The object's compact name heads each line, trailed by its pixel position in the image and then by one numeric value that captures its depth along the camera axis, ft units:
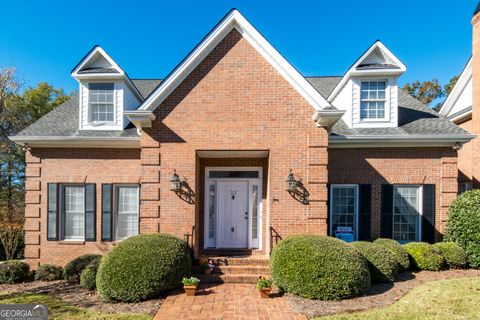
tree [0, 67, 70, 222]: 46.91
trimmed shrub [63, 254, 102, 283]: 26.94
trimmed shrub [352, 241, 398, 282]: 23.71
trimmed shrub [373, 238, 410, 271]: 26.00
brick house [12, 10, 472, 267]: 26.17
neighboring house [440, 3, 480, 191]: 36.91
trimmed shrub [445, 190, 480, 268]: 27.63
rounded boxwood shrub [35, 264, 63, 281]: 28.76
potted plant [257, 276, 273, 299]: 21.31
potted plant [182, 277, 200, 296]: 21.49
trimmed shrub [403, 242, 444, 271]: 26.61
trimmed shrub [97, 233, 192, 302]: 20.62
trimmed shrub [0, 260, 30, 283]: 27.86
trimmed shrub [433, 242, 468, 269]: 27.18
